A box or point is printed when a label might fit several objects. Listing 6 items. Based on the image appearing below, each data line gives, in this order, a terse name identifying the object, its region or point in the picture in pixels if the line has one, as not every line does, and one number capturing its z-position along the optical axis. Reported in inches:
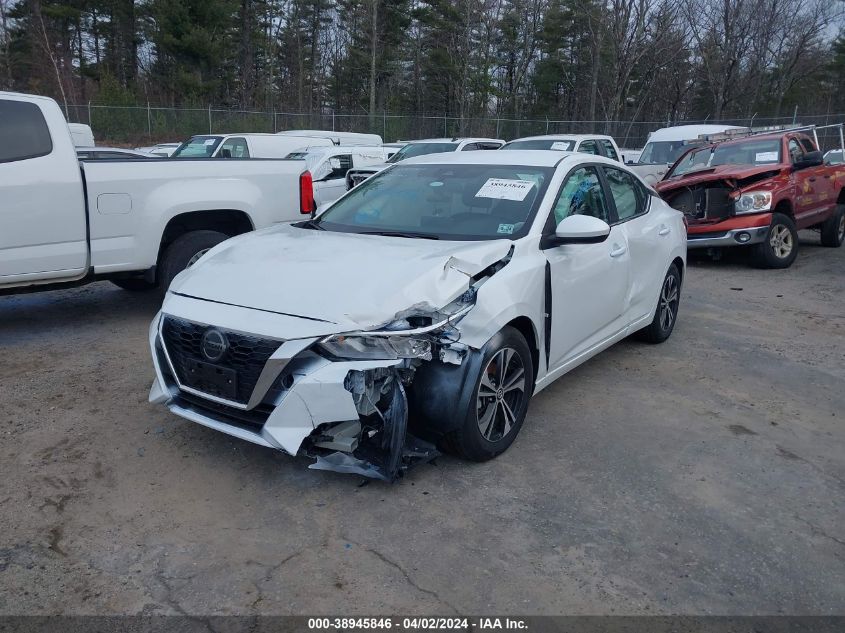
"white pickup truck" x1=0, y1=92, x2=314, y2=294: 222.7
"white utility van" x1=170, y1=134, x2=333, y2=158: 619.8
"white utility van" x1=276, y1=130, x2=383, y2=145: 746.8
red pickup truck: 379.6
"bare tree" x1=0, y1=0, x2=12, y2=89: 1366.9
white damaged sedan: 131.0
